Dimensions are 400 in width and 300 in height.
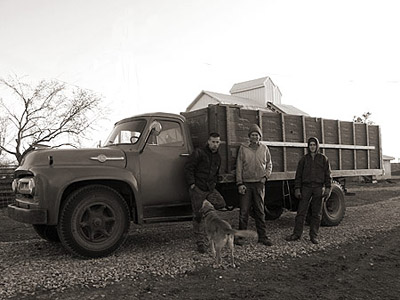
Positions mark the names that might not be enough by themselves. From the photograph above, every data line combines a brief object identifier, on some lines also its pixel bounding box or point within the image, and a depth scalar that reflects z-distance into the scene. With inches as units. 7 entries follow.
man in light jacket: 263.9
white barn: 1042.1
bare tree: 786.8
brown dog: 205.9
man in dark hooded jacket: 274.1
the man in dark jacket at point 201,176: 239.5
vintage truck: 218.8
